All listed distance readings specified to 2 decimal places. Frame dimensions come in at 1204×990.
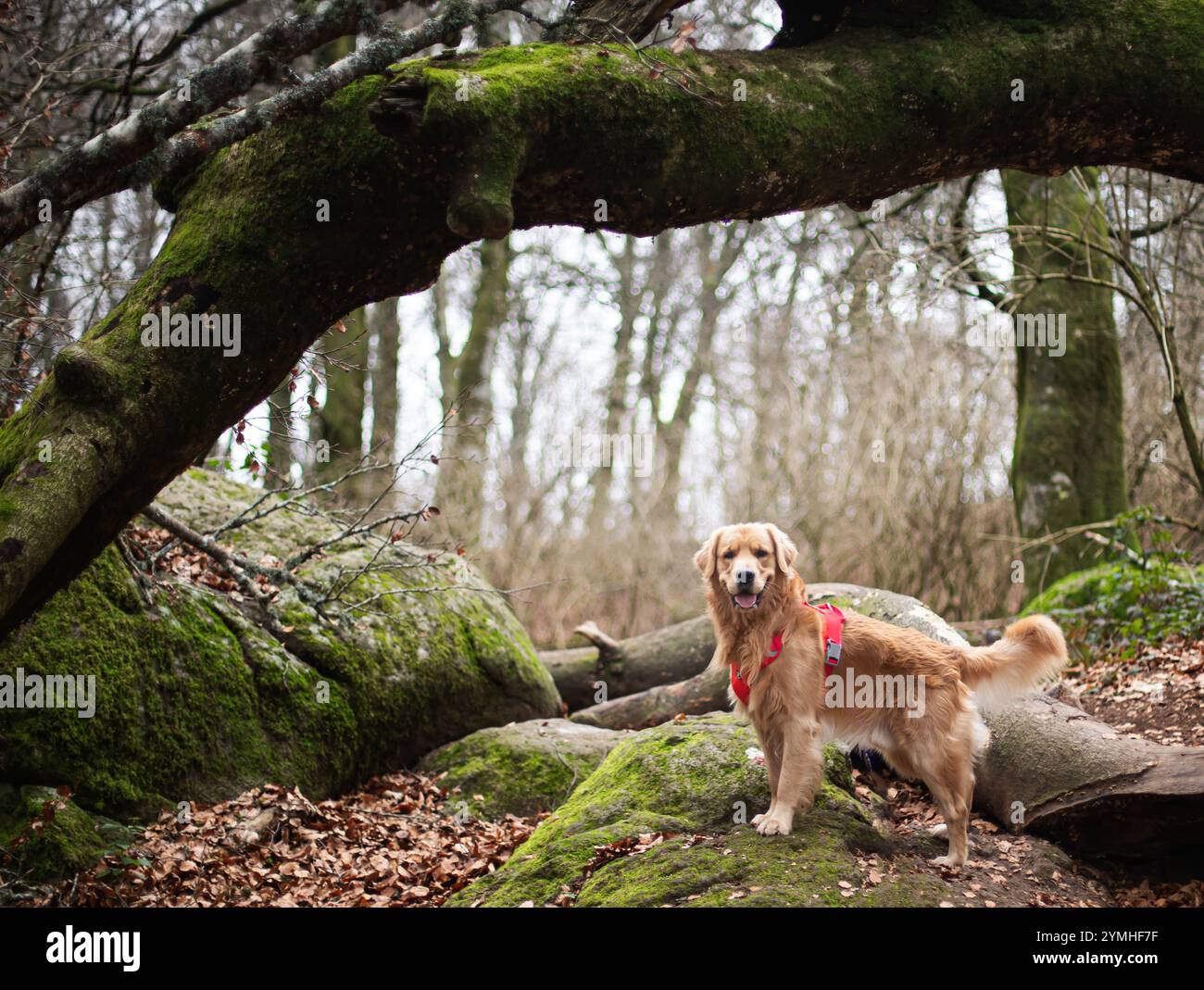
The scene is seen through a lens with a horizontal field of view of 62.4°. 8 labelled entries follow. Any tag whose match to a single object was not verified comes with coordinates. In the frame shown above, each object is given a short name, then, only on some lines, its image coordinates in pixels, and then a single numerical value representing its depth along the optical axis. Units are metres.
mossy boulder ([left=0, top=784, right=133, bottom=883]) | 5.46
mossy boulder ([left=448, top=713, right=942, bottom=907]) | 4.73
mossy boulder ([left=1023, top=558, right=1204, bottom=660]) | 8.86
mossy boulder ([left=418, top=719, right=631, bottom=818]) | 7.55
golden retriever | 5.60
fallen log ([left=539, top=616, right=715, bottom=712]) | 10.73
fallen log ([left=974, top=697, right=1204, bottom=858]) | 5.59
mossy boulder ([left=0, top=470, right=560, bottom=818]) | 6.20
